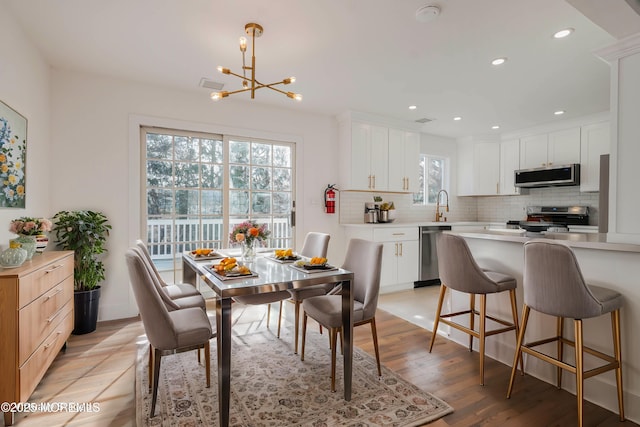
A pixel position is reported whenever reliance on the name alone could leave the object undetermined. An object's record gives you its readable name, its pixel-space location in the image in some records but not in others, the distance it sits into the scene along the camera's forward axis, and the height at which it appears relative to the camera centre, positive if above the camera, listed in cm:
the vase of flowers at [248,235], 258 -22
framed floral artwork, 228 +38
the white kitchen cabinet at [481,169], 593 +76
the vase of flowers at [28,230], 225 -17
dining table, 168 -45
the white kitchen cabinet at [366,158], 474 +77
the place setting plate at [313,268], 216 -41
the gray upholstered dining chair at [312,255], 281 -50
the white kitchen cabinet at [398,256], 469 -71
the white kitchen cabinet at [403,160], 511 +79
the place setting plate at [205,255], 273 -42
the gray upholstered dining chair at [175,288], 258 -70
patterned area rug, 187 -122
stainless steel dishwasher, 505 -74
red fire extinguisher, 479 +14
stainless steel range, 500 -13
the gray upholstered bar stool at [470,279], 233 -52
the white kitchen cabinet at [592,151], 465 +87
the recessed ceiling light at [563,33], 250 +139
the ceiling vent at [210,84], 351 +138
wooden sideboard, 181 -73
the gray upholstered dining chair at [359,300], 217 -68
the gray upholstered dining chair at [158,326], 170 -68
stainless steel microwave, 486 +53
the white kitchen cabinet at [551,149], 496 +99
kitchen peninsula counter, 192 -68
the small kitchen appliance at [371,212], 511 -5
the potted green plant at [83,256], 308 -47
